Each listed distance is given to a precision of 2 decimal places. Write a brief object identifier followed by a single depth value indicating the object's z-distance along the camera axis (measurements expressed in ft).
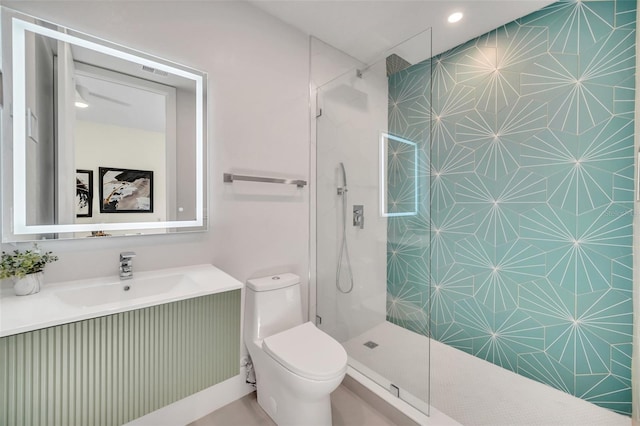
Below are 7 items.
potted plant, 3.41
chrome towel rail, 5.32
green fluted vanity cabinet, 2.91
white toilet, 4.12
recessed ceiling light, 6.04
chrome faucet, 4.23
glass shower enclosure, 5.41
